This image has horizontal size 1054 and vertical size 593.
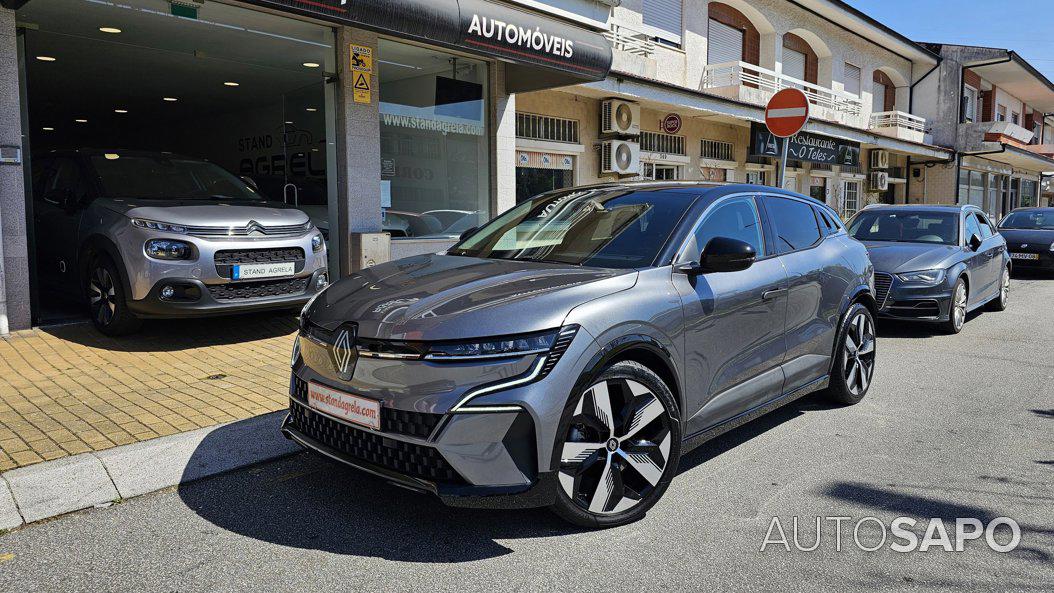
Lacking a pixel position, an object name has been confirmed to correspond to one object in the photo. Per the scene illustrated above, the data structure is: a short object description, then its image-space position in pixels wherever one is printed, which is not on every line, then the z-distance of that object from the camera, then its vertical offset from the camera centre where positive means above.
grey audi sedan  8.48 -0.57
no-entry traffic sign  8.80 +1.21
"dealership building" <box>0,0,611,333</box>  6.82 +1.77
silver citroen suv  6.23 -0.24
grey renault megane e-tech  2.97 -0.62
